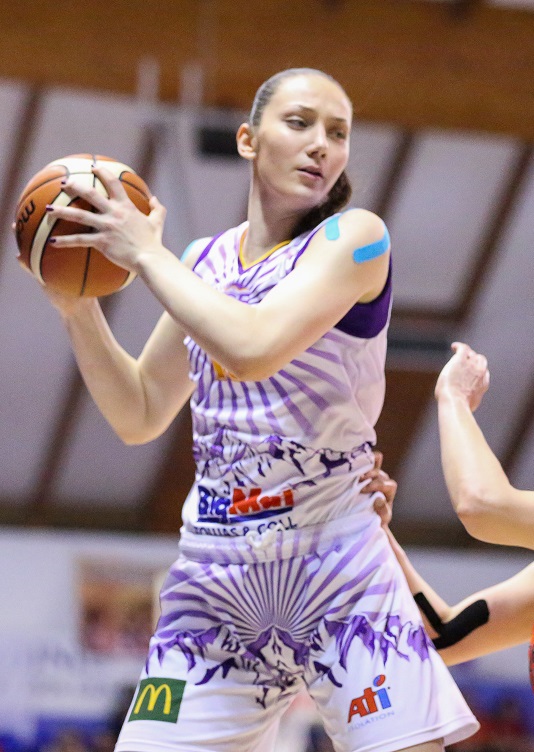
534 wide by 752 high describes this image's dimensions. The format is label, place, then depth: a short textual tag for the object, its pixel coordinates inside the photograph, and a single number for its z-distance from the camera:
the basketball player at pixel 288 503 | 5.34
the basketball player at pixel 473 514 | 5.24
